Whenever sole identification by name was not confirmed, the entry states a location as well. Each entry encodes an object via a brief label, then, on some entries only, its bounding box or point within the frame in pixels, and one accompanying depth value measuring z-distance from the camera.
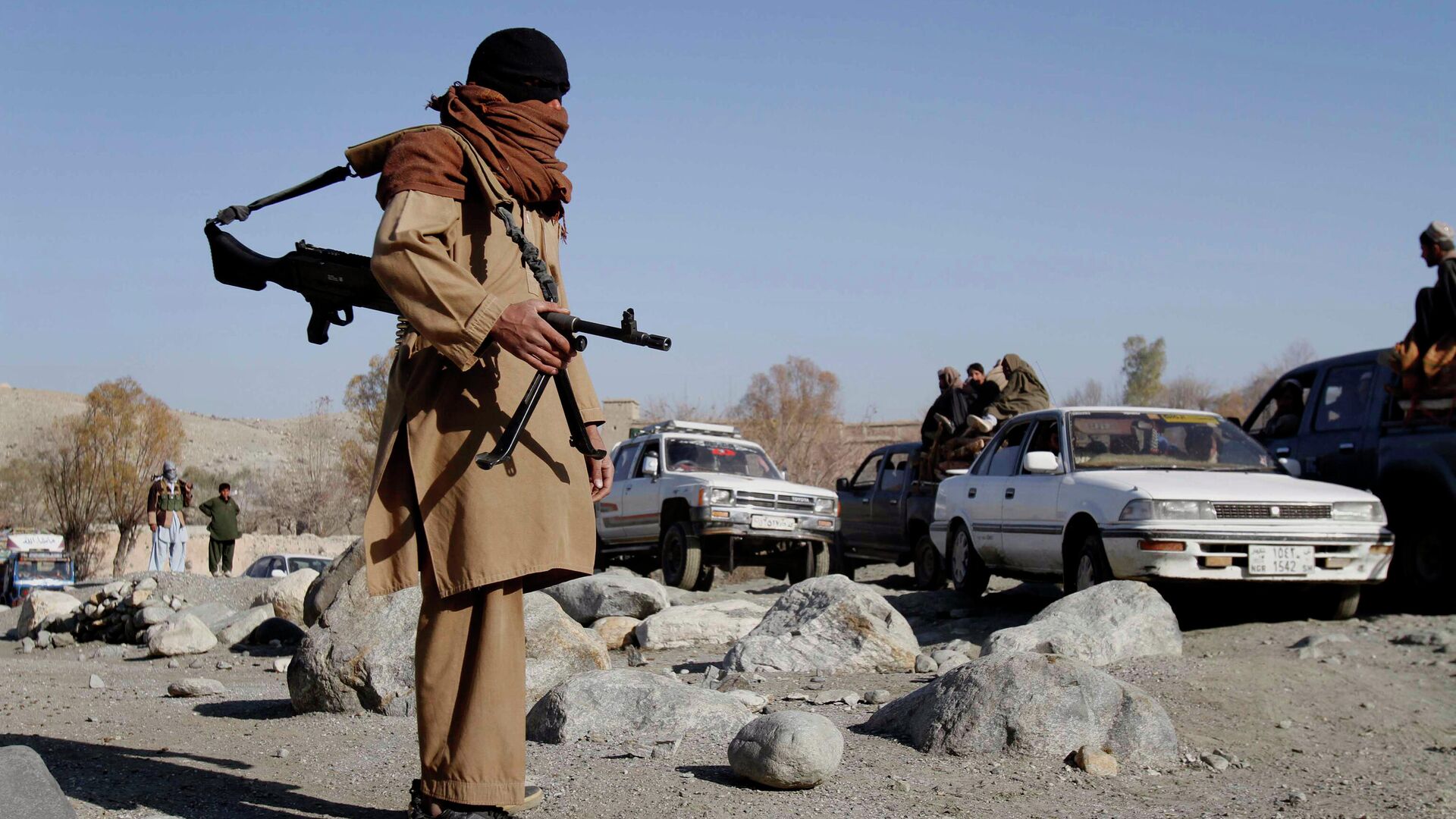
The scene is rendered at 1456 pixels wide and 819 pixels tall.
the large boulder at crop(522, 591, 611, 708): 6.21
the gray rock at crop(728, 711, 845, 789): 3.96
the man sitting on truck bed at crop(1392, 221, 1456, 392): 8.64
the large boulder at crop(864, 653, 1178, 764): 4.63
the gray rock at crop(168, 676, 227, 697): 6.35
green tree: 68.88
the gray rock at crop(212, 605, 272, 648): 10.31
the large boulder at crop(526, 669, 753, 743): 4.73
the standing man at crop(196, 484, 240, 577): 21.62
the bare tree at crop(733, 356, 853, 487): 37.91
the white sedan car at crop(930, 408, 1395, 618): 8.27
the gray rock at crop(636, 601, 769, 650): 8.89
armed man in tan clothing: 3.14
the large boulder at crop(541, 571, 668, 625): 9.96
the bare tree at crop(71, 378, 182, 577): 35.12
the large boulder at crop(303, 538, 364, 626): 9.03
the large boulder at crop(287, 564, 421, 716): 5.54
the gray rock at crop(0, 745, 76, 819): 2.99
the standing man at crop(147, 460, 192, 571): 19.97
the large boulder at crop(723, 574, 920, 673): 7.08
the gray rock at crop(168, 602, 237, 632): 11.55
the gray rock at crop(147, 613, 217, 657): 9.55
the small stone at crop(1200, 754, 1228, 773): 4.73
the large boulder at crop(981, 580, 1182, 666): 7.05
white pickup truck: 14.45
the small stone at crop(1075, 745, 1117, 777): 4.46
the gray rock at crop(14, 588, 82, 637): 12.13
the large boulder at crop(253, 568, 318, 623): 11.51
